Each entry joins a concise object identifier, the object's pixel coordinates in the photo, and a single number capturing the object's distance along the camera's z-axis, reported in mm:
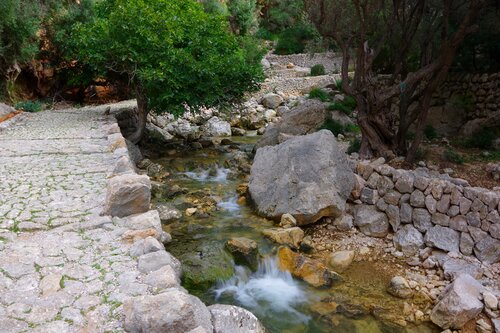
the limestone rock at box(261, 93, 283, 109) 20098
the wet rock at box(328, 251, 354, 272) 6754
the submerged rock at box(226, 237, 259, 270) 6684
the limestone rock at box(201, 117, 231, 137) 16344
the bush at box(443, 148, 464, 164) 8956
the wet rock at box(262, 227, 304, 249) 7215
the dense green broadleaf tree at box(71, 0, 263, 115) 10688
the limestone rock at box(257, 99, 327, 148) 12633
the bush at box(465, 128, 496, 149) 9948
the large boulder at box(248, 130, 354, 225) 7930
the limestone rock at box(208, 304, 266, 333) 3475
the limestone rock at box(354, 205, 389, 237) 7816
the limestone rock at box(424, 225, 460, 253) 7043
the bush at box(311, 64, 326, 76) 24297
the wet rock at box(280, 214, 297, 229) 7776
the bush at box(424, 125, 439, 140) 11266
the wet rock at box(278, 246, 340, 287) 6352
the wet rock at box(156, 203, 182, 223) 8031
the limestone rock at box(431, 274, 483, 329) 5402
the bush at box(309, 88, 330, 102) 15667
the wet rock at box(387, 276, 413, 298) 6078
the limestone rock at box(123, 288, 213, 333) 3012
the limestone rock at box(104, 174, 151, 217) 5090
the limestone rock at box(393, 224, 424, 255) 7277
